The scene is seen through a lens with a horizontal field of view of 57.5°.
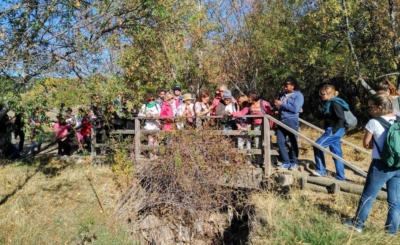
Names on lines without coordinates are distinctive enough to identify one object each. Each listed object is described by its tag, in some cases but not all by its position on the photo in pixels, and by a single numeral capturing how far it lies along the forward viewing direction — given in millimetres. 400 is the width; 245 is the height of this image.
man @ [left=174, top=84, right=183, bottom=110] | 8562
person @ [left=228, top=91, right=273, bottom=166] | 7277
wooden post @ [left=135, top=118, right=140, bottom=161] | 8188
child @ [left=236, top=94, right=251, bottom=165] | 7215
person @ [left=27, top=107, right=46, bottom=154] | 5797
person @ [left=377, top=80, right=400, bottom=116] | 5961
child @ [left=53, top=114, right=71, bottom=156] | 10547
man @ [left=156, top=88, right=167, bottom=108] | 8570
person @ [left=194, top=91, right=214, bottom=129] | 7886
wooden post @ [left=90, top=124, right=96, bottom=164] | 8961
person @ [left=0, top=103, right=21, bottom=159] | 7574
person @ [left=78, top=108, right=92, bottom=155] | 9617
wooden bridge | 5984
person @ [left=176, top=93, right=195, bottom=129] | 7830
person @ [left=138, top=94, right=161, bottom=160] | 8172
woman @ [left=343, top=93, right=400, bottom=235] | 4215
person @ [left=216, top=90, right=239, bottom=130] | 7734
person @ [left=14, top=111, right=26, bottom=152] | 5719
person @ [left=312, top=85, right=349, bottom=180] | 6312
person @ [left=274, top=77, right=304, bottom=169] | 6789
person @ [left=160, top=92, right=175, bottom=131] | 8016
